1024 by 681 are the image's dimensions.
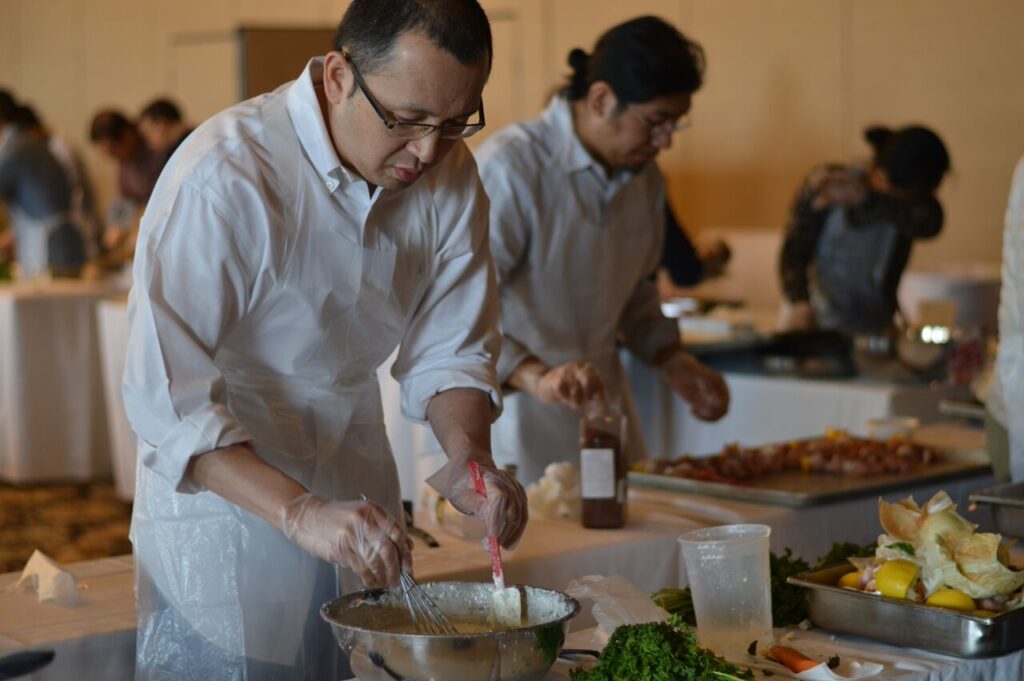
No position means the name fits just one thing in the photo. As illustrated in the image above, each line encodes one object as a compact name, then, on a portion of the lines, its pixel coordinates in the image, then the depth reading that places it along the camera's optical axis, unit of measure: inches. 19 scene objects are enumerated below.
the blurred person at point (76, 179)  393.4
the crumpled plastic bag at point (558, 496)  142.5
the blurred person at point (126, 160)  409.5
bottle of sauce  137.4
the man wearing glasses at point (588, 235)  148.7
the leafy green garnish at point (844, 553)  121.7
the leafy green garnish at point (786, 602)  119.4
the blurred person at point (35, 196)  385.9
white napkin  123.9
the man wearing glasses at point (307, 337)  106.9
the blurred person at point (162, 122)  407.9
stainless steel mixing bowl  100.4
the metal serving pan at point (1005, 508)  132.4
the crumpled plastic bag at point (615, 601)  111.1
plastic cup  112.9
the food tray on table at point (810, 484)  145.7
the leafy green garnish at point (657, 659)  102.2
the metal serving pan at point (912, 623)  111.3
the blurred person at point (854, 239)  228.3
